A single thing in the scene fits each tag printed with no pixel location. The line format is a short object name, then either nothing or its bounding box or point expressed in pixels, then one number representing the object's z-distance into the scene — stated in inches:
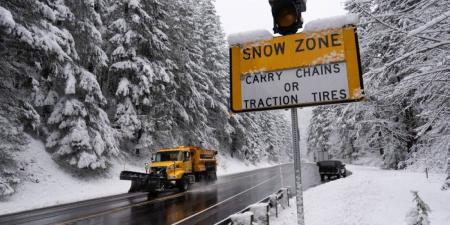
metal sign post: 125.0
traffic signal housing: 134.0
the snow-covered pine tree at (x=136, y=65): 981.8
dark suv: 1140.5
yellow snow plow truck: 683.4
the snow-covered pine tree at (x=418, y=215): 236.4
